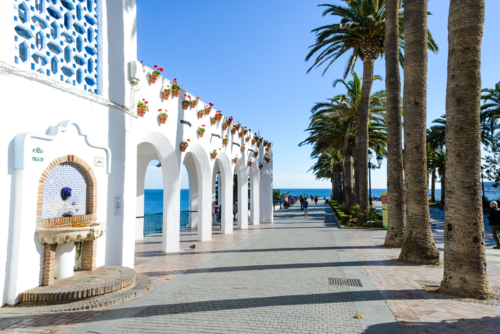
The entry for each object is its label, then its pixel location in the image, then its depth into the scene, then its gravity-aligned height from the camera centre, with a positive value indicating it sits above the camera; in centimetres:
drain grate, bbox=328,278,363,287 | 752 -205
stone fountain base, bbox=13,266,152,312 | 590 -187
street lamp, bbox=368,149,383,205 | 2367 +216
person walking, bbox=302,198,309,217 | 2789 -122
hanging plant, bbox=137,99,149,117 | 974 +236
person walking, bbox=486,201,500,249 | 1218 -106
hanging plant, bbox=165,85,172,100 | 1120 +321
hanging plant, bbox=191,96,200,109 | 1326 +343
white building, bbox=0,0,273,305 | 608 +131
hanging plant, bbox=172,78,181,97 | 1174 +350
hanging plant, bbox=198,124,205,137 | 1390 +244
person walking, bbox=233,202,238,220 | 2602 -147
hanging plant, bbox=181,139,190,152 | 1230 +164
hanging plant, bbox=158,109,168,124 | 1098 +240
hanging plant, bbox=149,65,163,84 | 1041 +349
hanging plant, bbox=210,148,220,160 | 1524 +163
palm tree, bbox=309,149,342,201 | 4340 +375
